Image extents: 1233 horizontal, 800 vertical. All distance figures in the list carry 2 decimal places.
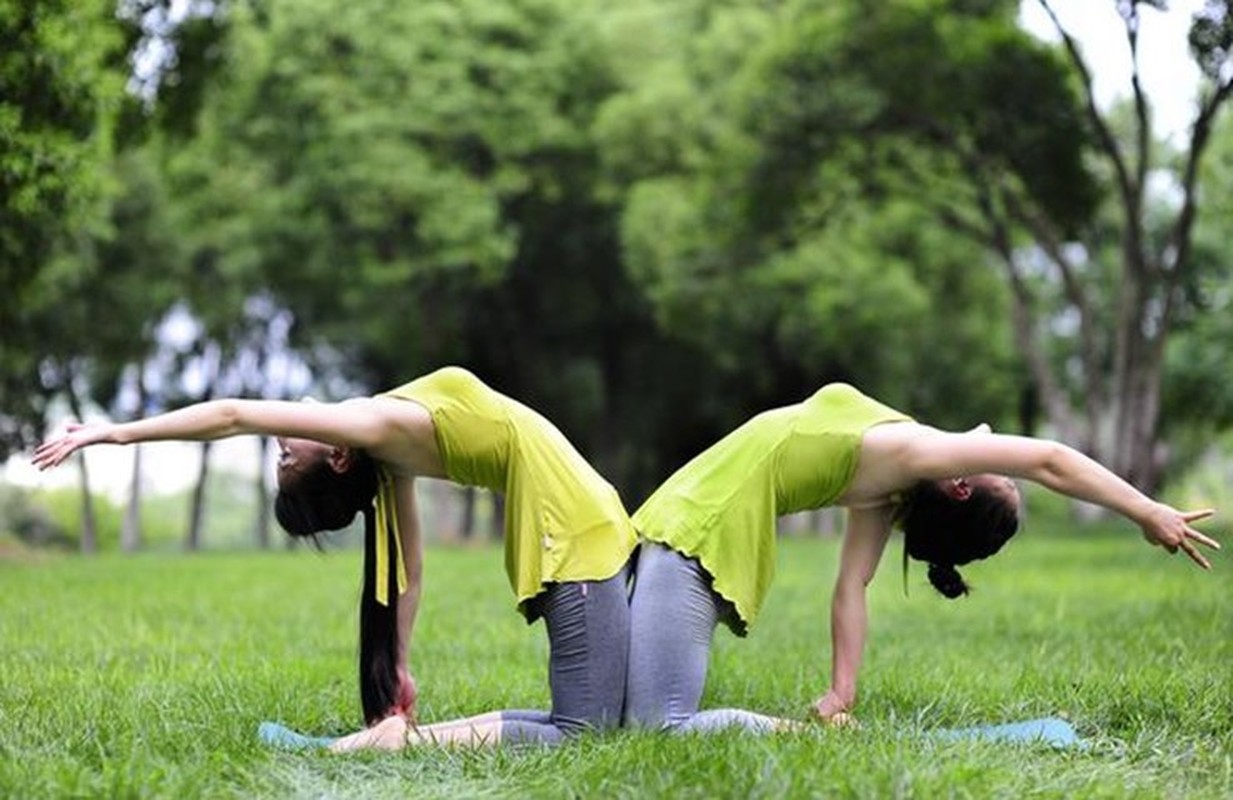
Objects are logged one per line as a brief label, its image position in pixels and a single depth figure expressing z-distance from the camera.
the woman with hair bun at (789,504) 5.23
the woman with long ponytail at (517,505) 5.30
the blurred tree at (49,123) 13.44
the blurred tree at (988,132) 22.30
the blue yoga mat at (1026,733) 5.22
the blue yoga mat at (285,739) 5.24
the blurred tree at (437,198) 29.33
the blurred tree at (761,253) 26.39
